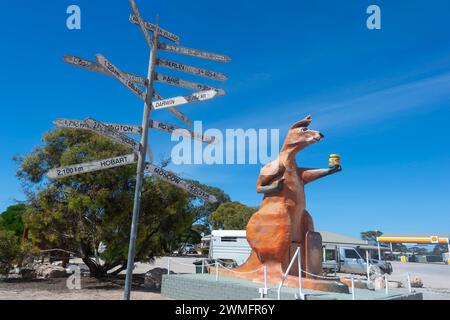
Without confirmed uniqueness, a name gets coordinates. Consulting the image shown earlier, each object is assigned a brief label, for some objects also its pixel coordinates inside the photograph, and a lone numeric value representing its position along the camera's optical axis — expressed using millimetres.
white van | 22297
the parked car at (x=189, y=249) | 57300
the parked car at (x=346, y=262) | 24081
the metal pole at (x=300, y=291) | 8520
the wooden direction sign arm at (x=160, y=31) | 4832
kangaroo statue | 11047
